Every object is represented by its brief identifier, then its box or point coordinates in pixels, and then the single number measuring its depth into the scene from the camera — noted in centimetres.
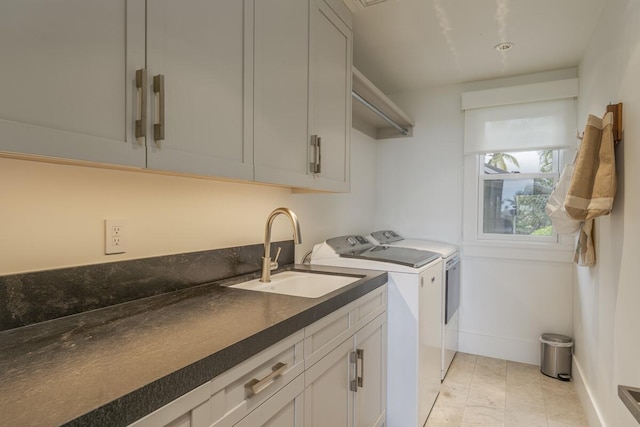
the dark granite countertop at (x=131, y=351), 61
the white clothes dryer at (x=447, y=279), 267
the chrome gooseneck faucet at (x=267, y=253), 172
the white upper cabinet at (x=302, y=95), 145
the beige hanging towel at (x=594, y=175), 164
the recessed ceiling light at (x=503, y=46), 252
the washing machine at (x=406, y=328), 201
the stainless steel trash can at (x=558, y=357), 274
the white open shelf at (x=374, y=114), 246
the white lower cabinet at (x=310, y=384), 84
